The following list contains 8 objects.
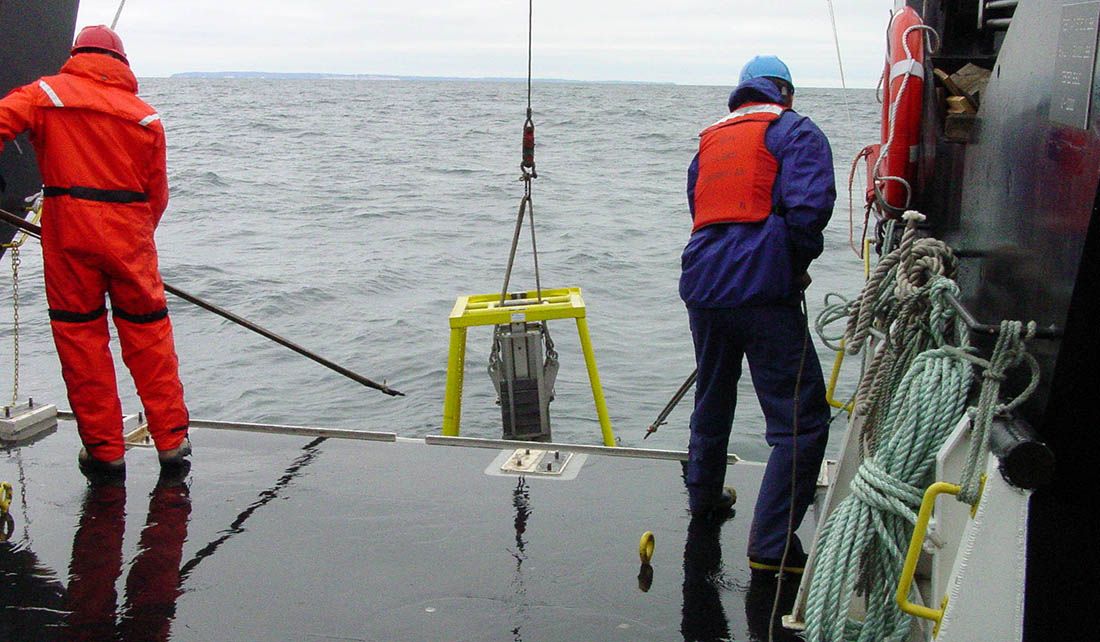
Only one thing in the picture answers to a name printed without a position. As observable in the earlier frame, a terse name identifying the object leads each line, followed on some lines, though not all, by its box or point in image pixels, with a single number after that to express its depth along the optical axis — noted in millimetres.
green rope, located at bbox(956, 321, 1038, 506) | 2307
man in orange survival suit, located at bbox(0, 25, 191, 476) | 3812
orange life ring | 3348
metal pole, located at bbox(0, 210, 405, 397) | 4418
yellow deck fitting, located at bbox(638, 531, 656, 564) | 3438
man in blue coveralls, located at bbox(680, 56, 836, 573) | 3271
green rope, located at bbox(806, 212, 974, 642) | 2588
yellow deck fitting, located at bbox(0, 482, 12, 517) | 3764
